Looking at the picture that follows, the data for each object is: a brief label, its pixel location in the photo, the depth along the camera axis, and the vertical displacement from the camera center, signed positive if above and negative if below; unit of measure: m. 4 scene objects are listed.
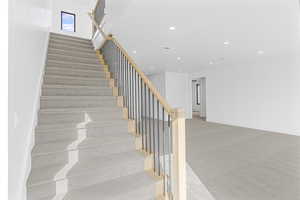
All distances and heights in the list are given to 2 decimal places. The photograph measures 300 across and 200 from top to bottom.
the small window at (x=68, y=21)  7.01 +3.63
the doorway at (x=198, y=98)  10.05 +0.15
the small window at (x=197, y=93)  11.79 +0.50
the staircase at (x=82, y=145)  1.67 -0.59
